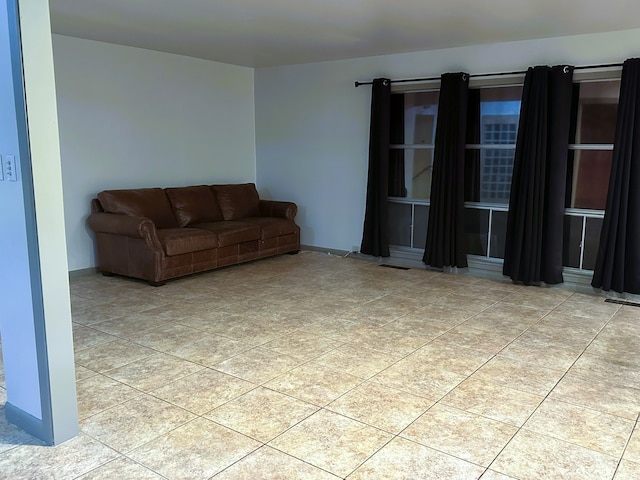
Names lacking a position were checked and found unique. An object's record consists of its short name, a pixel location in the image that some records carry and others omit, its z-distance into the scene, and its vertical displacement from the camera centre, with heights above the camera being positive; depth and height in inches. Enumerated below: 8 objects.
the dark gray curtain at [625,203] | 177.6 -15.6
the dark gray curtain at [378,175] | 232.1 -9.3
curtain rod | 185.2 +31.3
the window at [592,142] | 191.2 +5.0
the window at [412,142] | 232.4 +5.4
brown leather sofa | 197.2 -31.1
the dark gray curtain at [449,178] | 212.7 -9.6
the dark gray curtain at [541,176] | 191.0 -7.6
